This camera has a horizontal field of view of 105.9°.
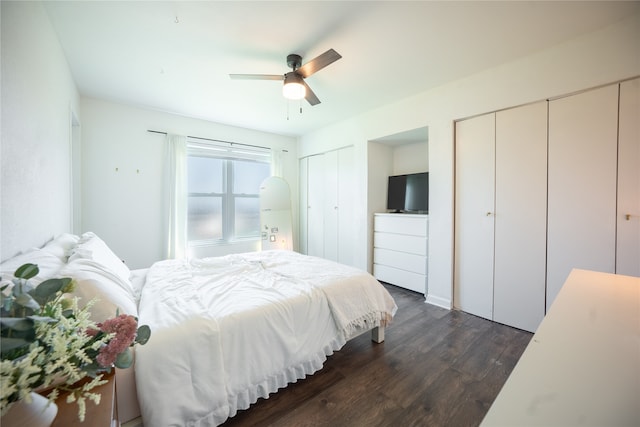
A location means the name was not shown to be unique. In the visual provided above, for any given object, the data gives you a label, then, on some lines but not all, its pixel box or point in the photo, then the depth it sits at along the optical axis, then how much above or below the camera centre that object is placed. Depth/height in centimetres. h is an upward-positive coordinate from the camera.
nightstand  65 -58
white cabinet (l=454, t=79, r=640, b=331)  184 +13
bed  106 -63
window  394 +33
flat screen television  331 +28
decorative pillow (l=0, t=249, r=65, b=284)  98 -26
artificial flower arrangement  49 -32
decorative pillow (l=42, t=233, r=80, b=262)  142 -25
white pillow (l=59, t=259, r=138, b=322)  104 -37
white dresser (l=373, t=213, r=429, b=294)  310 -52
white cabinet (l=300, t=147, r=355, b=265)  399 +10
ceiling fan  198 +116
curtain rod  345 +115
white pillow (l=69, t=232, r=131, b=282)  139 -28
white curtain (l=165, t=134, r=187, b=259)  352 +21
